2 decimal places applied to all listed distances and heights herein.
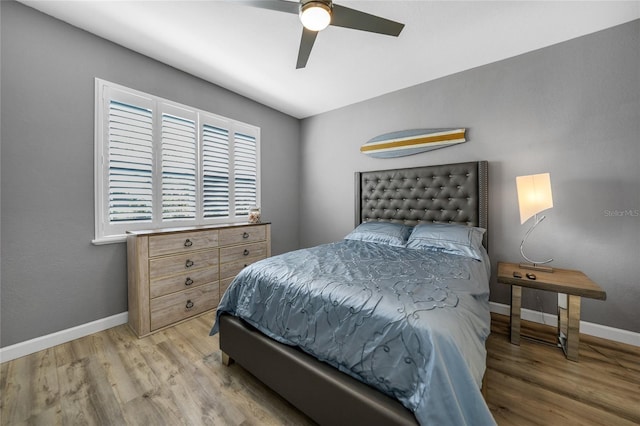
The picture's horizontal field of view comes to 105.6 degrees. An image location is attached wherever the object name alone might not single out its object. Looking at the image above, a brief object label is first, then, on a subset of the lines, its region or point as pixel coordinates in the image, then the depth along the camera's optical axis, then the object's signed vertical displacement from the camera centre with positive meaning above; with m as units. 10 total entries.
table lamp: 1.97 +0.12
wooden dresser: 2.12 -0.58
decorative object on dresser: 3.20 -0.06
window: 2.21 +0.51
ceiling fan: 1.40 +1.19
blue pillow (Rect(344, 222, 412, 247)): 2.61 -0.25
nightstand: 1.69 -0.57
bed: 0.93 -0.58
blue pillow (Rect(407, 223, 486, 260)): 2.14 -0.27
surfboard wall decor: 2.72 +0.84
